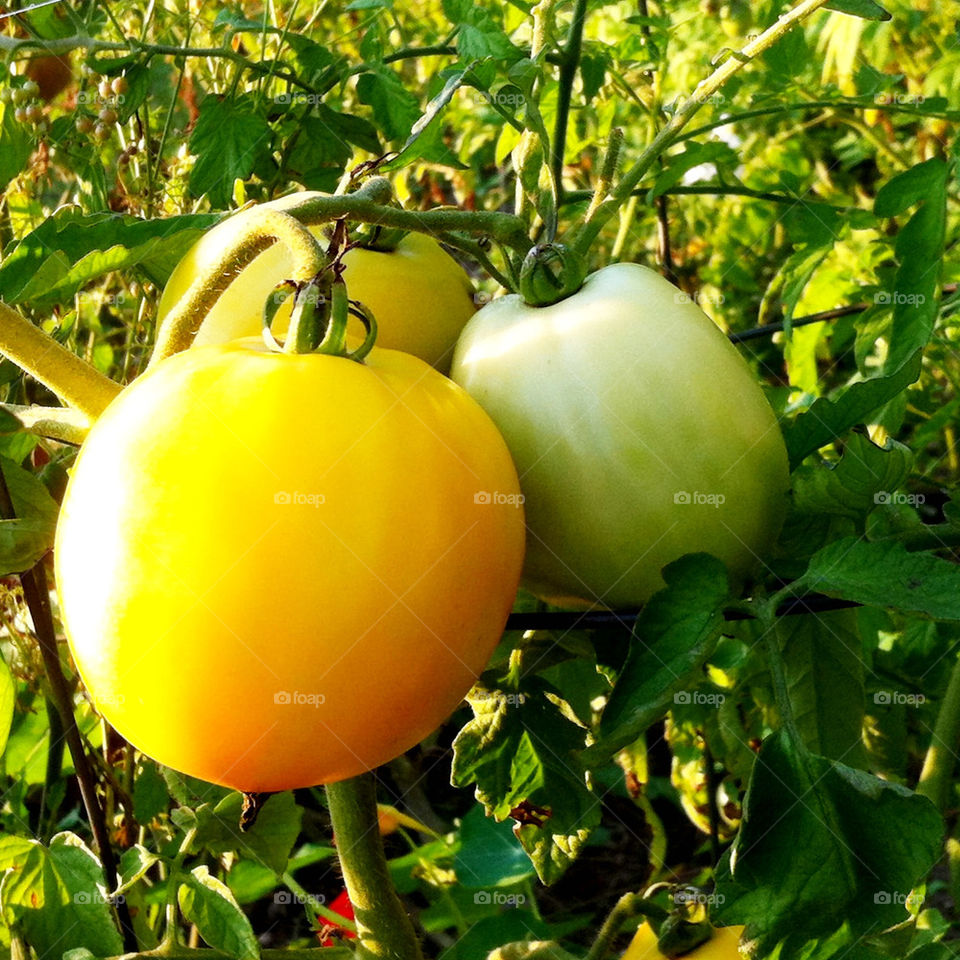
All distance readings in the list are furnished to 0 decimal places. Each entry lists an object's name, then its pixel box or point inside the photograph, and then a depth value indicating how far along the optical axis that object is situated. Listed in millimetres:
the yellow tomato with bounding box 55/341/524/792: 444
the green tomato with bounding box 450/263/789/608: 554
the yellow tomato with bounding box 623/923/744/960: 662
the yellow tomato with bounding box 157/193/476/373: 621
